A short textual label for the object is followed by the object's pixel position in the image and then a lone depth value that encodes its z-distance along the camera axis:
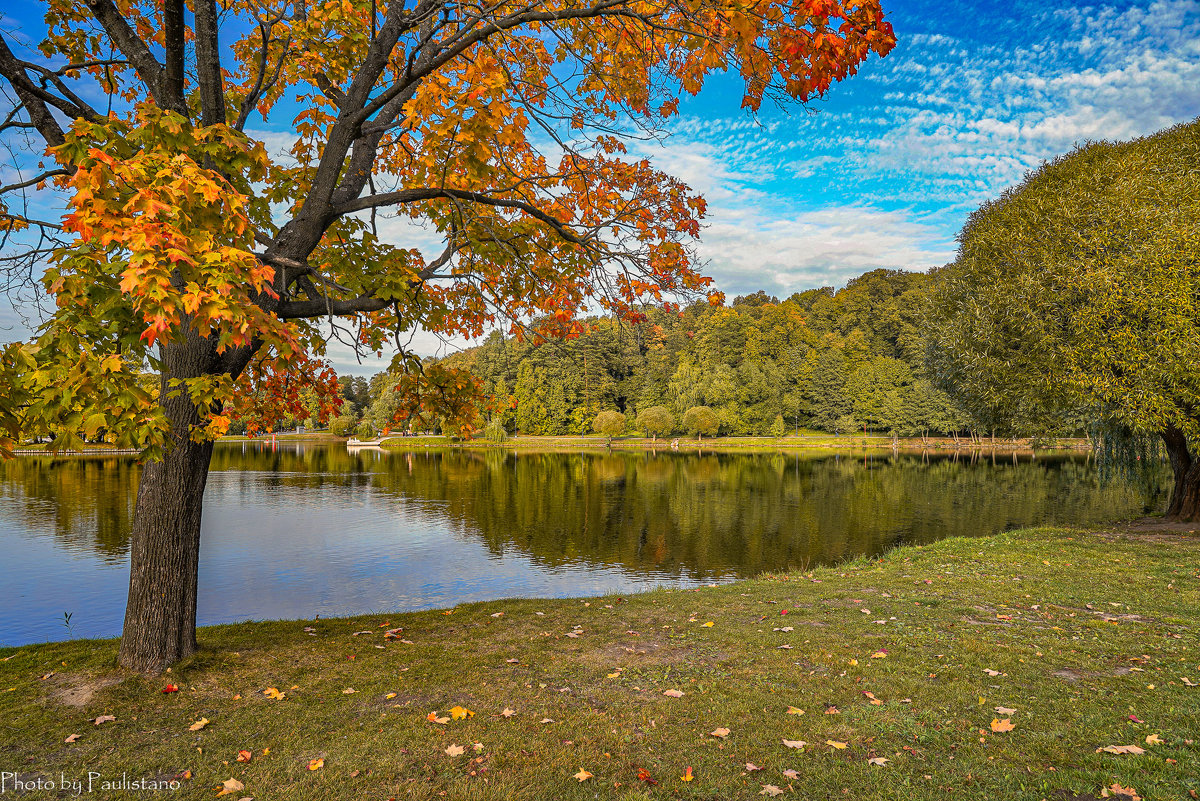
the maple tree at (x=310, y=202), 4.10
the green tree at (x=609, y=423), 77.19
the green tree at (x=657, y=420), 75.69
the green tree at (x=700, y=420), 75.25
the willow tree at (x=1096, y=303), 12.88
